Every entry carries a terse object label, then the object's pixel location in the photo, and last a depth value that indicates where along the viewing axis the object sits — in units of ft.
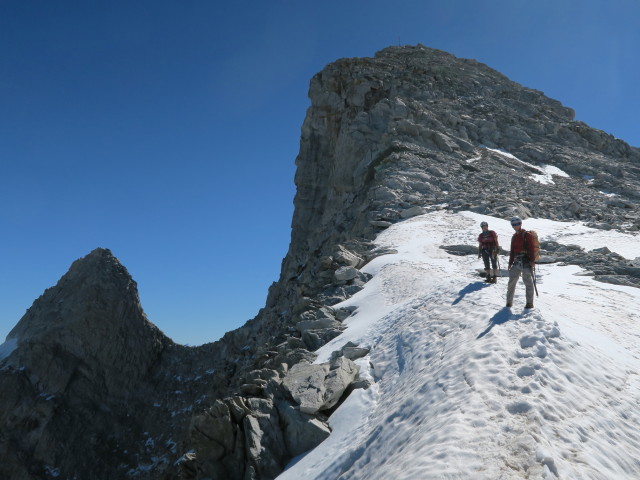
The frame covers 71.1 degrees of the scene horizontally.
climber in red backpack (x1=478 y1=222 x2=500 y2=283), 49.98
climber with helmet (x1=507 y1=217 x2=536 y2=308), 36.60
